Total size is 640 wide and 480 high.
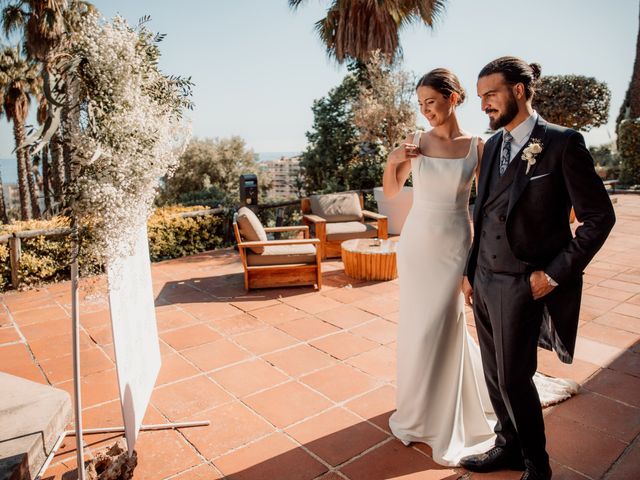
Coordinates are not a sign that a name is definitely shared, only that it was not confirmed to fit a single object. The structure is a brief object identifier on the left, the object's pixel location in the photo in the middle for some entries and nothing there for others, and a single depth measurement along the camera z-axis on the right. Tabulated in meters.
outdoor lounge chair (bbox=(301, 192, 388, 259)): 7.09
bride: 2.61
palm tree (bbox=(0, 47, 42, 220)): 17.05
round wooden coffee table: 5.95
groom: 1.85
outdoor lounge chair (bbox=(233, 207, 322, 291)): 5.69
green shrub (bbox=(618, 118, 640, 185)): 14.69
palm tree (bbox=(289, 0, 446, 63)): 10.81
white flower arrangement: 1.95
